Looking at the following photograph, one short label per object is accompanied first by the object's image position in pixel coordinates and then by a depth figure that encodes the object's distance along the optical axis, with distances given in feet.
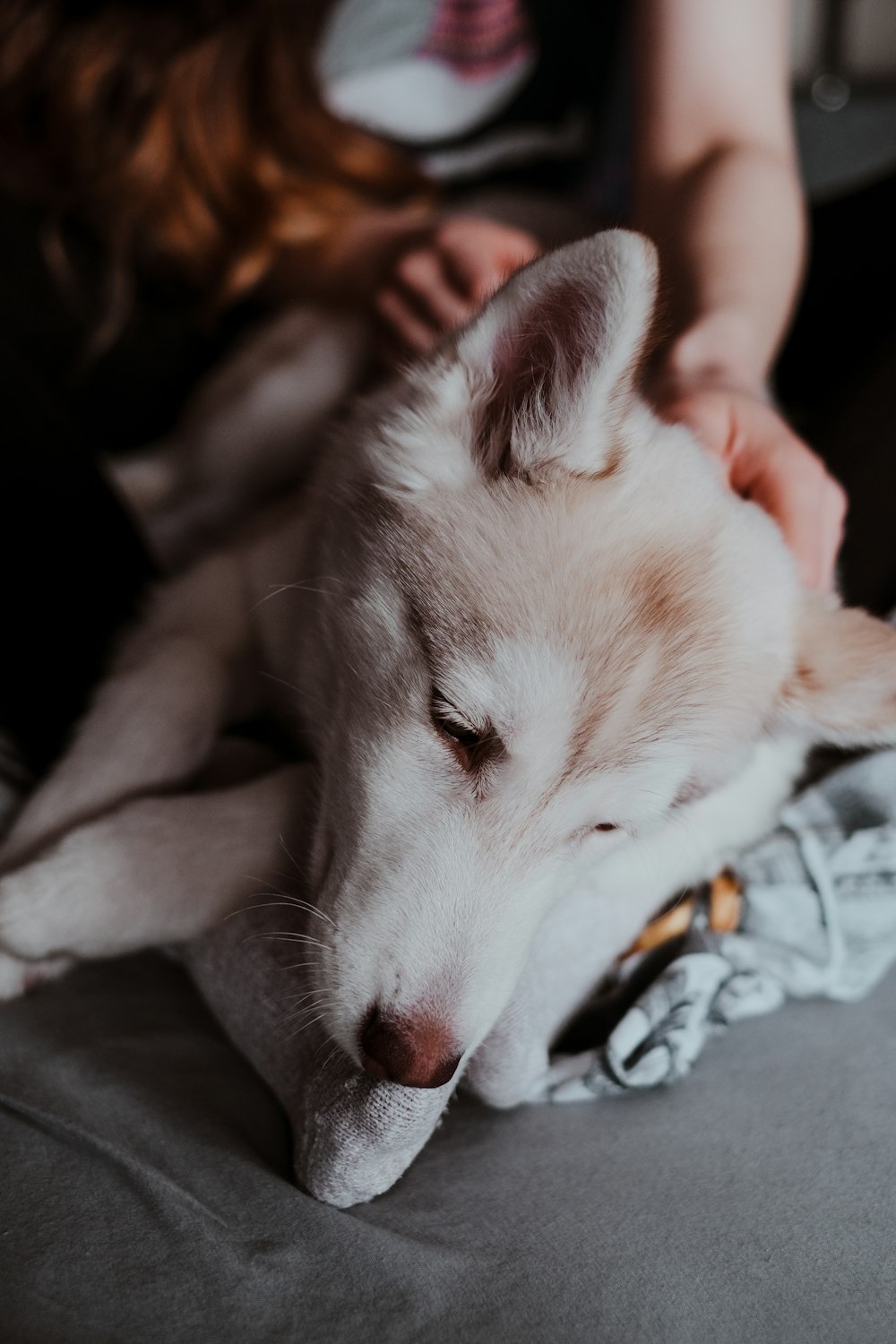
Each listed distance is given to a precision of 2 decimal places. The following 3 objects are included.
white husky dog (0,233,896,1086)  1.73
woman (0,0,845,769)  2.49
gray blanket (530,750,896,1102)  1.85
